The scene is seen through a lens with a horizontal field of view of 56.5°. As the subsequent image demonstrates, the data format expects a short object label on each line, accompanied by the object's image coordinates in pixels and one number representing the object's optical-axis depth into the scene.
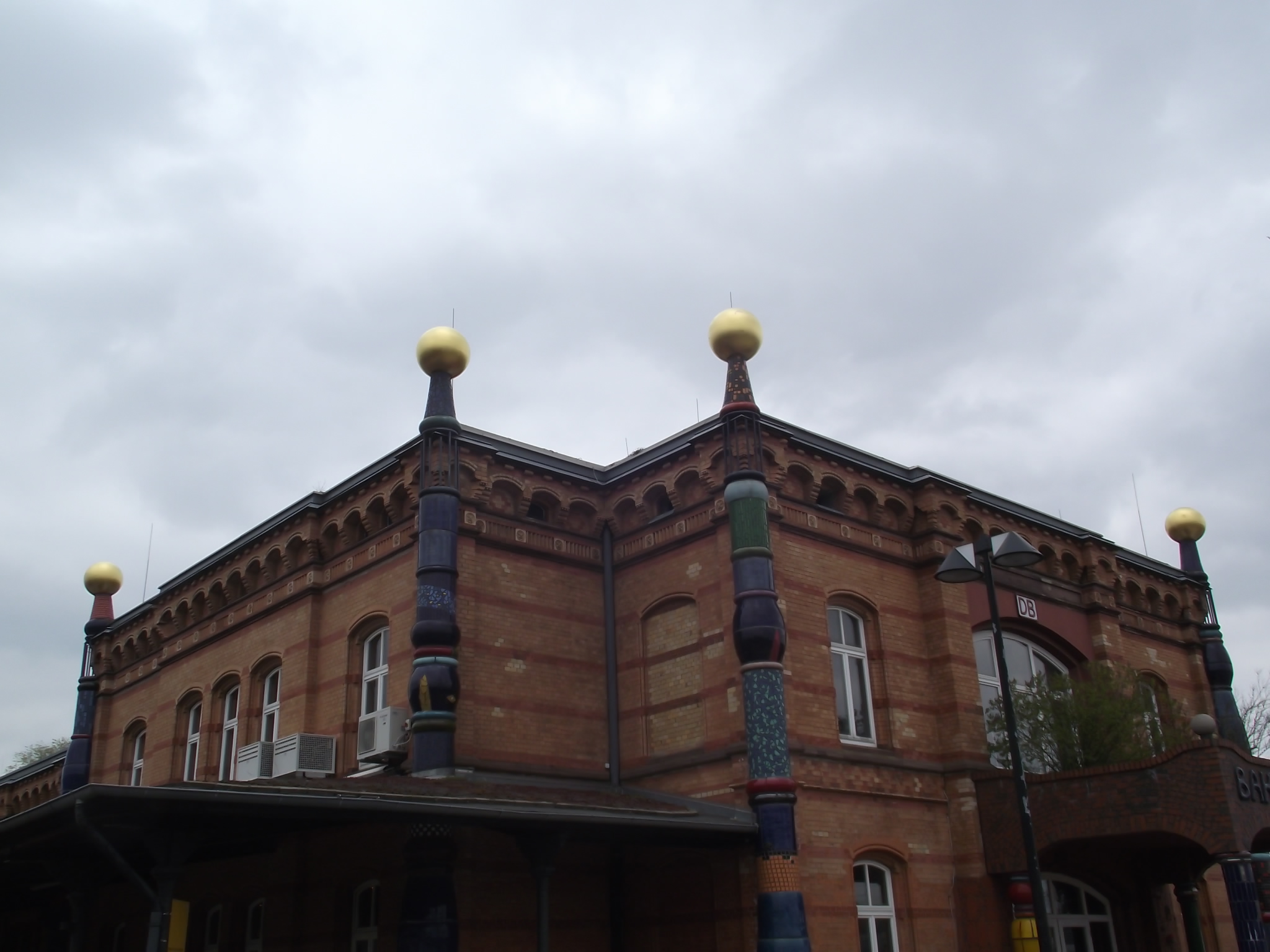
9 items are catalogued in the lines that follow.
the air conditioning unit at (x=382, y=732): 16.69
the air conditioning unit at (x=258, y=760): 18.62
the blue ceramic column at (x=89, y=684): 26.14
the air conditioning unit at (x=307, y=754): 17.89
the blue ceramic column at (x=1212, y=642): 23.77
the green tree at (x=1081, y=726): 17.70
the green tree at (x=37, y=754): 64.42
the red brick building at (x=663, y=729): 15.53
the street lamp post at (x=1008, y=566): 12.59
